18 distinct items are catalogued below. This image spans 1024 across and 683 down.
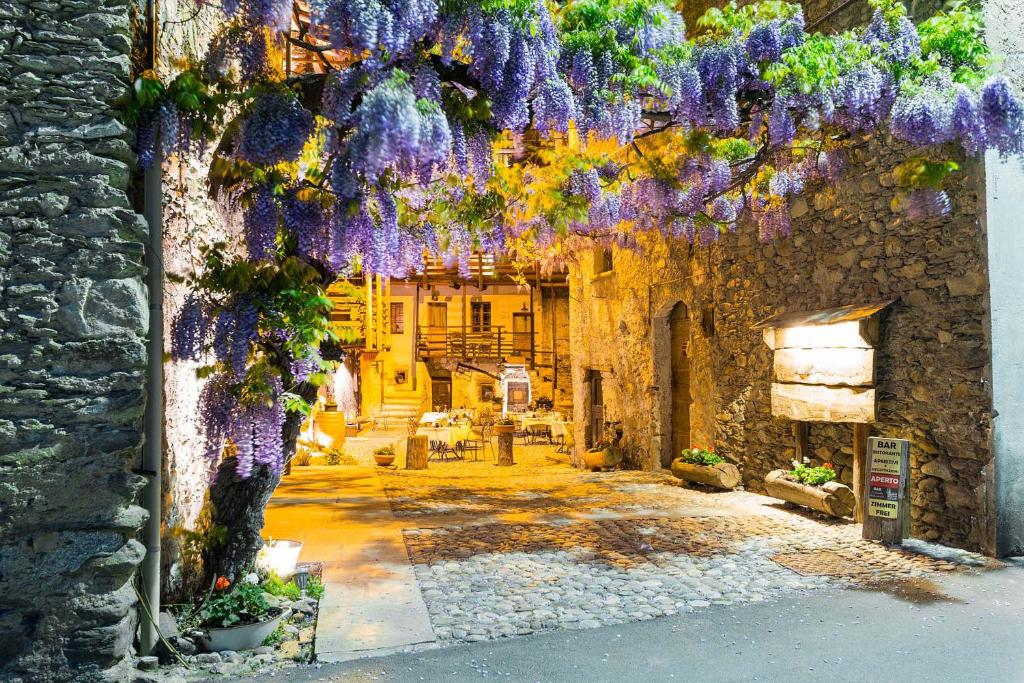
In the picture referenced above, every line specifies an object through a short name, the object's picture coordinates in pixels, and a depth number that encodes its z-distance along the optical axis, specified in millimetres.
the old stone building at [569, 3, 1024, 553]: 5258
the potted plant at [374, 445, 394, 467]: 13500
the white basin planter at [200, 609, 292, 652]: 3617
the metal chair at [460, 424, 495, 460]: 16531
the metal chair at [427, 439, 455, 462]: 15433
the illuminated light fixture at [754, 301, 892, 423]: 6215
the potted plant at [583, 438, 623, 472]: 11992
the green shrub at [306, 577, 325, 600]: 4391
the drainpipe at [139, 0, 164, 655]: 3506
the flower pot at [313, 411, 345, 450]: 16125
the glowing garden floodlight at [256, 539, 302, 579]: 4328
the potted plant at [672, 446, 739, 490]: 8211
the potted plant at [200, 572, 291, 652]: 3623
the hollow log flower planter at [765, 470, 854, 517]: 6422
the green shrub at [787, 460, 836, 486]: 6789
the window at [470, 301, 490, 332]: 25469
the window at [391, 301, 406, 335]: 25844
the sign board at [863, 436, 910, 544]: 5566
